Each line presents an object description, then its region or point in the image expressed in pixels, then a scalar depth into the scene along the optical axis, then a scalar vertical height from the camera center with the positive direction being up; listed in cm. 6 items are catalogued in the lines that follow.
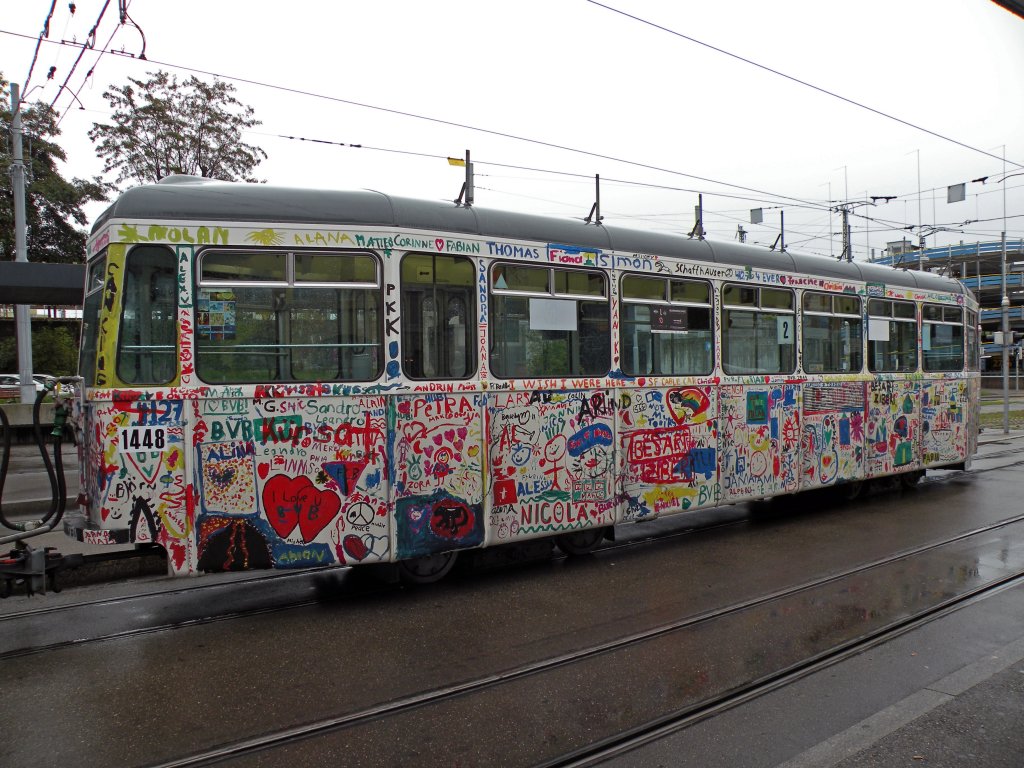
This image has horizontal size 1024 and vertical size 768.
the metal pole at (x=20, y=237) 1856 +397
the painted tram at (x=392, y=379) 559 +8
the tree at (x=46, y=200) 3141 +866
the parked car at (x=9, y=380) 2917 +63
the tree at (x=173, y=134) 2680 +938
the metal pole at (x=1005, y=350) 2039 +78
